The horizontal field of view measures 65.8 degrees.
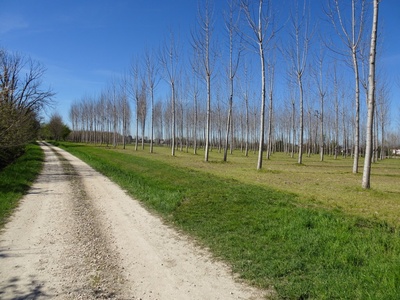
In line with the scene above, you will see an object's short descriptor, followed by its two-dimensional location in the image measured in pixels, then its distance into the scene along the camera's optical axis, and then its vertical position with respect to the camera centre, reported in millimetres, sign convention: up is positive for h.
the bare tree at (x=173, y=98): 36406 +4993
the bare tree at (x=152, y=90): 41844 +6616
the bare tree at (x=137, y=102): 49219 +5907
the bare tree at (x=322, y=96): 34594 +5437
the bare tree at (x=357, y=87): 18281 +3725
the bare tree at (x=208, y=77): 29031 +6082
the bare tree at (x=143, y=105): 47712 +5566
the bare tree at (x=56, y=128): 94500 +2583
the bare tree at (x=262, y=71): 20734 +4873
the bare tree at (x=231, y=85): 28672 +5235
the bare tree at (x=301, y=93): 27808 +4517
